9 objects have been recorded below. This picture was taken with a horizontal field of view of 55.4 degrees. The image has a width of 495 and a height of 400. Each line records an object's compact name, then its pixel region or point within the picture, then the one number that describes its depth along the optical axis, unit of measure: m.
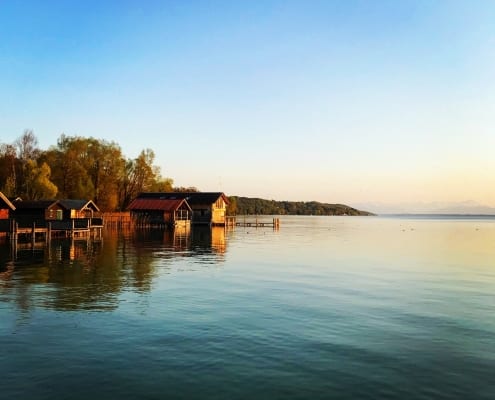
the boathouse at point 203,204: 100.19
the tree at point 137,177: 112.12
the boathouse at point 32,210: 58.81
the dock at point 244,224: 103.25
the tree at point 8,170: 81.55
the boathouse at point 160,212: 92.00
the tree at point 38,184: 82.94
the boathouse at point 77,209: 66.00
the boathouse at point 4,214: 47.93
